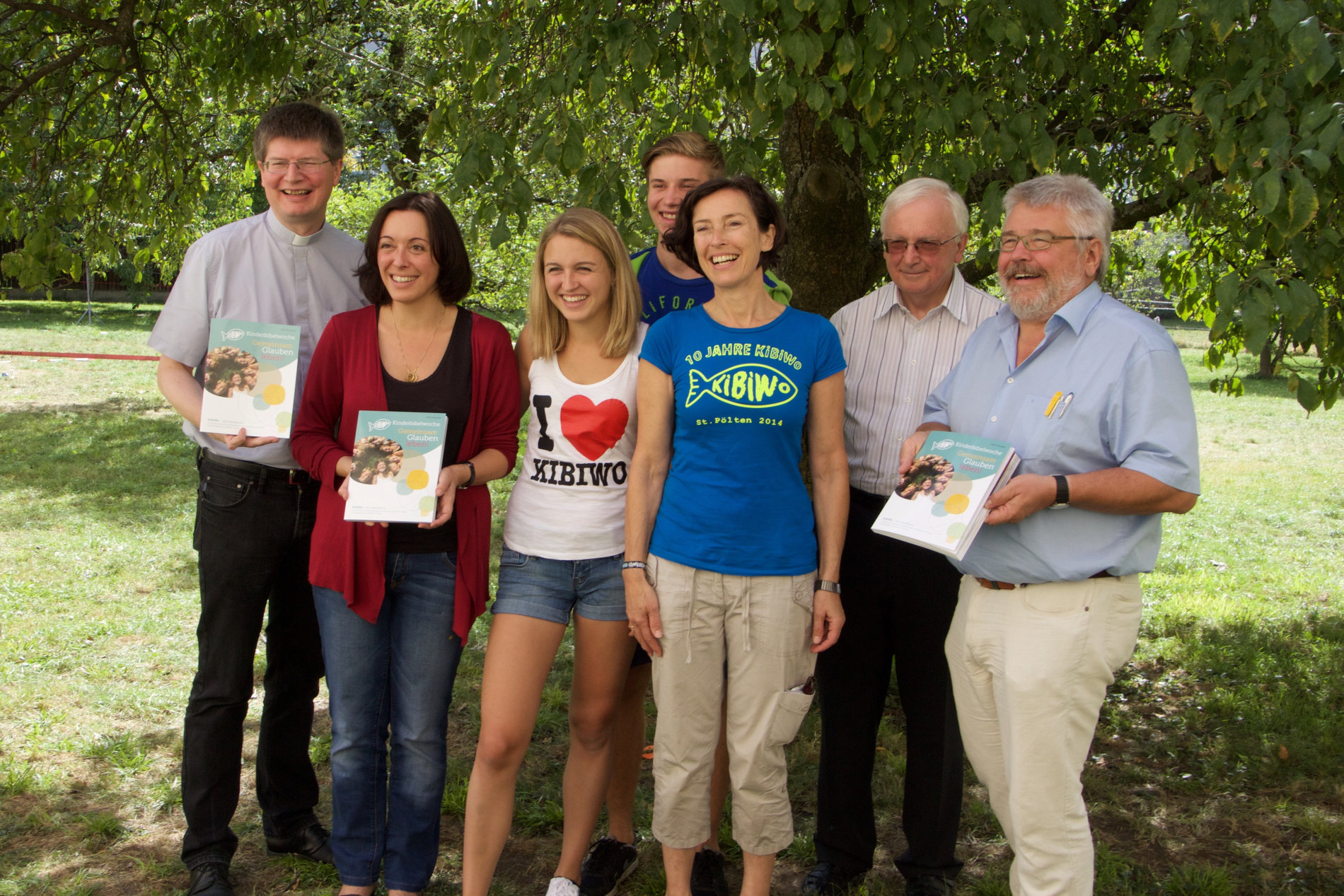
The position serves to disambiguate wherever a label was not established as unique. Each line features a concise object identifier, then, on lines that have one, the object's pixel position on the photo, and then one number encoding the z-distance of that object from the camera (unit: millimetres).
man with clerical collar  3182
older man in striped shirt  3225
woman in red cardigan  2996
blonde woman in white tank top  3047
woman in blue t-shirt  2891
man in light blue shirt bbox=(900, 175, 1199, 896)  2479
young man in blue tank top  3363
